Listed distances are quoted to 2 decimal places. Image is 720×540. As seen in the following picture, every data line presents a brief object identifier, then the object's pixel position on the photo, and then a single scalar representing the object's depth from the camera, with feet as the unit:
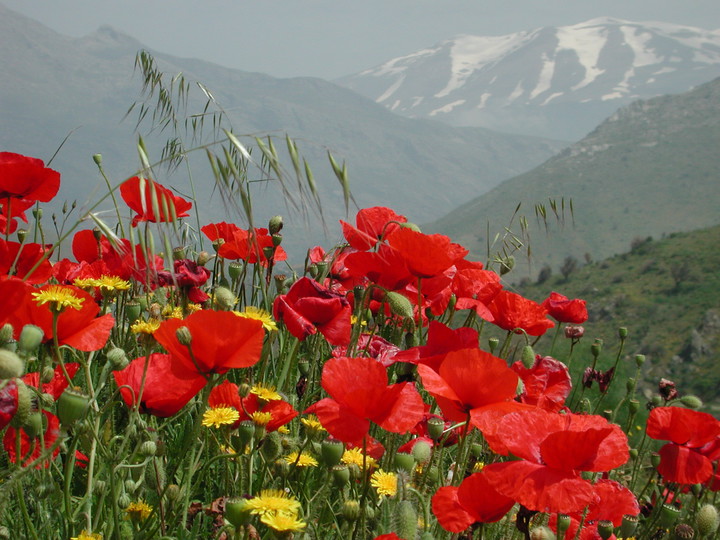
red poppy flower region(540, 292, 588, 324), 6.54
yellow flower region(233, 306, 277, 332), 5.50
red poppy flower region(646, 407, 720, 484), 5.84
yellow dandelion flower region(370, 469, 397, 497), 5.22
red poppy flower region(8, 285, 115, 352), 5.24
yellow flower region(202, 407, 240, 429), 5.28
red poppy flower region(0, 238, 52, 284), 5.68
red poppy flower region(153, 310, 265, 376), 5.20
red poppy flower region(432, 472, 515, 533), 5.10
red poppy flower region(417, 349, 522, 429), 5.25
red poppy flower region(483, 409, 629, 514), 4.99
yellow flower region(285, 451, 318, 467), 5.44
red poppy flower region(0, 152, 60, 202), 6.07
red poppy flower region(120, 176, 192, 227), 4.99
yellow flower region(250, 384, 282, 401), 5.39
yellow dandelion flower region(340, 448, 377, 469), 5.41
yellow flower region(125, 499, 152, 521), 5.25
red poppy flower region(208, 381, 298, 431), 5.37
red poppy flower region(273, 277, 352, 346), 5.76
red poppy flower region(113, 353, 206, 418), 5.27
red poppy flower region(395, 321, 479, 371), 5.59
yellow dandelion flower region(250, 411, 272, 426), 5.29
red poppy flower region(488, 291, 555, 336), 5.92
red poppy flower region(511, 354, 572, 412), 5.84
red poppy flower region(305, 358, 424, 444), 5.20
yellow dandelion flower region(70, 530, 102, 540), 4.97
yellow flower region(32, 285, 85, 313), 5.13
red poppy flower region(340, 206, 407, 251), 6.01
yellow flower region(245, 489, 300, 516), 4.90
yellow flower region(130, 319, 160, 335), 5.48
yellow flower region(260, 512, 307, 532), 4.87
